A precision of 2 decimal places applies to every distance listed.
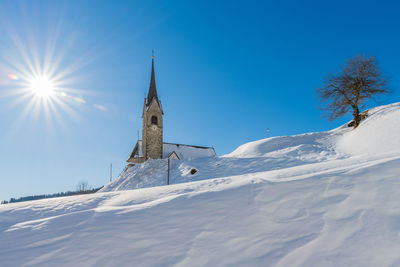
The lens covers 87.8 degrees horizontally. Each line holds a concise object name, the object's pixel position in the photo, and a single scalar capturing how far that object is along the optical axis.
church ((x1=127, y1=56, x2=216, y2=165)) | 33.78
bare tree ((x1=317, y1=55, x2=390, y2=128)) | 16.34
